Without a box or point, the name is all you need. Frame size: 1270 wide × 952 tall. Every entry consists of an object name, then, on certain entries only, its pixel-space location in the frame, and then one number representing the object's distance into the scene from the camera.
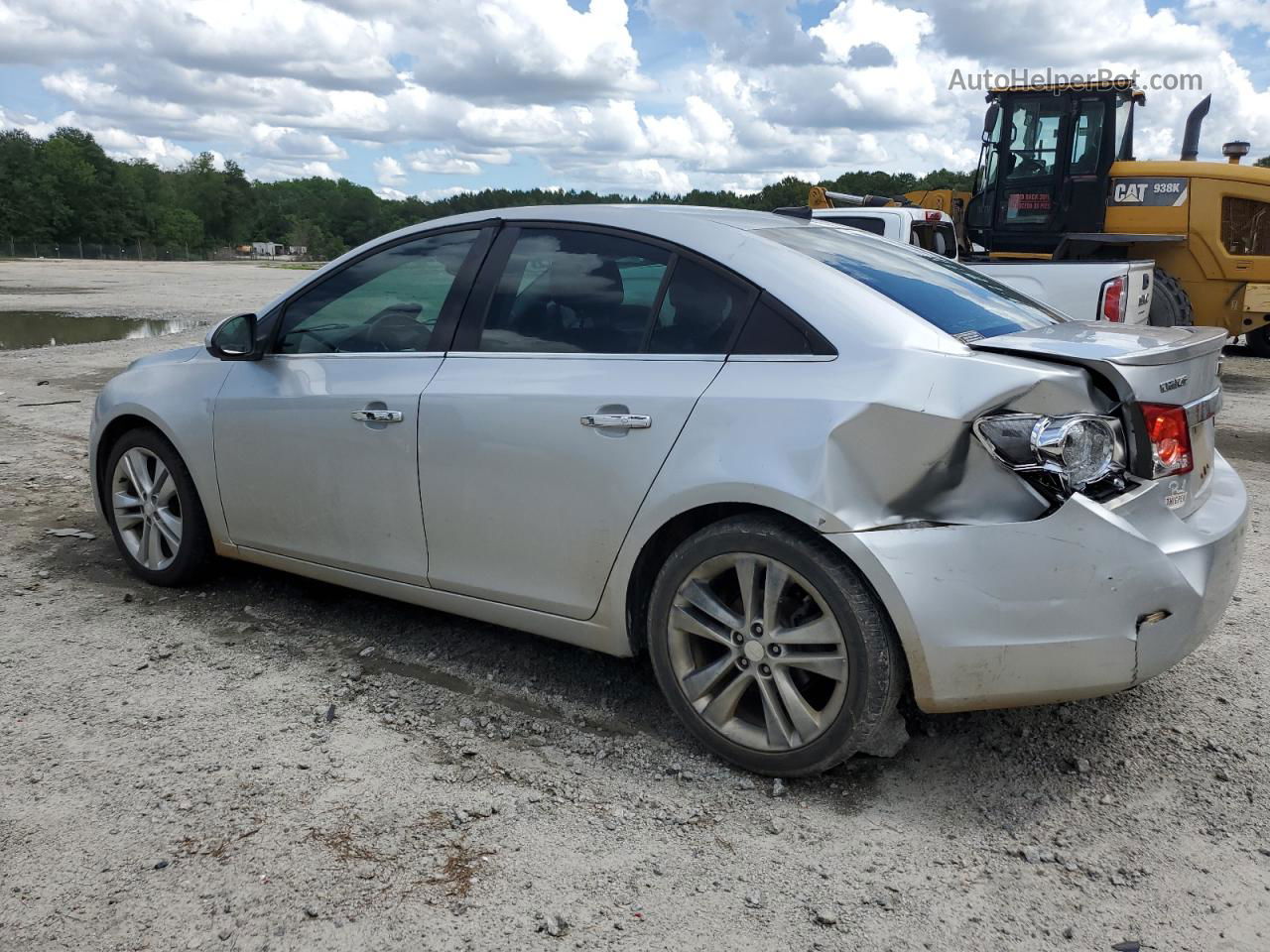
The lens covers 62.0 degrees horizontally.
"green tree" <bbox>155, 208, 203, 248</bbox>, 122.56
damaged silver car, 2.73
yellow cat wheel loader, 12.80
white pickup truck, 9.02
